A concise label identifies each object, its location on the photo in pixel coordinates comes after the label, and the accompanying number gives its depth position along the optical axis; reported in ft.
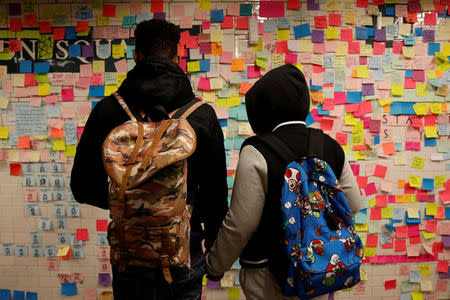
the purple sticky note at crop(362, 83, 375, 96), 7.42
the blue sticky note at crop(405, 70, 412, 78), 7.44
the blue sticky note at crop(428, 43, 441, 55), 7.43
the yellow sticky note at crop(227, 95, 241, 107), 7.31
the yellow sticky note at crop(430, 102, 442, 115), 7.51
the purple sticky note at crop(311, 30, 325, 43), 7.29
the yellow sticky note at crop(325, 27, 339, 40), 7.30
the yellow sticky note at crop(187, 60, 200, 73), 7.22
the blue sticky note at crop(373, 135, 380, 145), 7.52
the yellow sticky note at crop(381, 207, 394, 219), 7.64
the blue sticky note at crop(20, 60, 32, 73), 7.25
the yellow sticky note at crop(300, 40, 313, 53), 7.29
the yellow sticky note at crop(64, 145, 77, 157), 7.38
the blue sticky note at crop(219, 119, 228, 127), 7.34
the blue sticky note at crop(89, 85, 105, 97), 7.25
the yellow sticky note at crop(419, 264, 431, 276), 7.76
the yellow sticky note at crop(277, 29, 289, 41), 7.24
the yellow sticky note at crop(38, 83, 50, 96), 7.30
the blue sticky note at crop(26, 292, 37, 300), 7.64
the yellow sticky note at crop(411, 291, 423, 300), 7.78
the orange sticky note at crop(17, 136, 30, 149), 7.39
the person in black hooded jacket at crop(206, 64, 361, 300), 3.81
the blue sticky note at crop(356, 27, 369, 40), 7.32
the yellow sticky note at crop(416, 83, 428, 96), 7.49
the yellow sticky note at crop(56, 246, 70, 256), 7.43
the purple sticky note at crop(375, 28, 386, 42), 7.34
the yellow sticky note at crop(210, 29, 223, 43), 7.19
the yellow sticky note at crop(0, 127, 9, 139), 7.39
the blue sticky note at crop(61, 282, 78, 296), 7.59
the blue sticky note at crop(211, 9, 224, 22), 7.17
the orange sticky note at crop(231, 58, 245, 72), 7.24
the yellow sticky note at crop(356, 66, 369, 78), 7.38
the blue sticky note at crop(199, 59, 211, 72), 7.22
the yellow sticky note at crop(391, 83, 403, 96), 7.44
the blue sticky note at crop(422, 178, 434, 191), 7.67
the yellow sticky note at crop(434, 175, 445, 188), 7.69
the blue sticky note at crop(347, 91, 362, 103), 7.42
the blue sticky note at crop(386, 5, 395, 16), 7.32
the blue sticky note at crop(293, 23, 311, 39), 7.25
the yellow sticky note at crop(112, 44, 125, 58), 7.18
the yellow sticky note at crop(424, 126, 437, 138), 7.58
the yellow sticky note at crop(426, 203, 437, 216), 7.69
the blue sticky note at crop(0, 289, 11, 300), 7.68
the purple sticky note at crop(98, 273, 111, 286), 7.55
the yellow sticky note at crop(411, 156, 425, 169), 7.63
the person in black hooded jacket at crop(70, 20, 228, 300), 3.51
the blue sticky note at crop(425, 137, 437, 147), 7.63
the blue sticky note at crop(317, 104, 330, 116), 7.41
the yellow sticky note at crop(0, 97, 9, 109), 7.34
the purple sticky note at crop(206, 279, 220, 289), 7.57
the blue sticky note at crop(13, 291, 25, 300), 7.65
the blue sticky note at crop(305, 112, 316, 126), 7.39
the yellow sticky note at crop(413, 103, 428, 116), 7.51
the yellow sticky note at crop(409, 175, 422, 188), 7.63
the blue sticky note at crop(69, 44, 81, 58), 7.20
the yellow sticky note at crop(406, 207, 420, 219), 7.61
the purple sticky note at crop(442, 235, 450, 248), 7.73
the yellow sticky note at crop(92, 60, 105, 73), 7.22
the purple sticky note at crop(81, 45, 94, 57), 7.20
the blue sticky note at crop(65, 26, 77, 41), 7.16
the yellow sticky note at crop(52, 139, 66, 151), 7.37
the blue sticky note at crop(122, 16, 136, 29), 7.15
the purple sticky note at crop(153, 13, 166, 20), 7.13
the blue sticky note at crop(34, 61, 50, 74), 7.25
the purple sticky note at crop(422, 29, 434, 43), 7.39
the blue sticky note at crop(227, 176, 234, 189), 7.46
